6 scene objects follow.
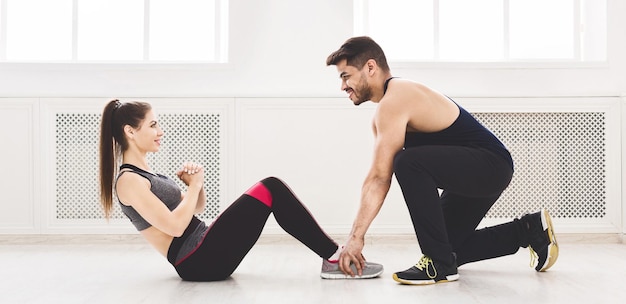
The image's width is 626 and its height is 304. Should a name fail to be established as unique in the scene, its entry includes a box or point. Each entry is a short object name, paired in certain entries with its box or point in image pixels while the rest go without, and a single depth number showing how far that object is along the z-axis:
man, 2.45
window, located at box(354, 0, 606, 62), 4.50
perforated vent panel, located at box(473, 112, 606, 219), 4.03
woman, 2.35
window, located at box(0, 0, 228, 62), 4.52
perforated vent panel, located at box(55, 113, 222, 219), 4.01
